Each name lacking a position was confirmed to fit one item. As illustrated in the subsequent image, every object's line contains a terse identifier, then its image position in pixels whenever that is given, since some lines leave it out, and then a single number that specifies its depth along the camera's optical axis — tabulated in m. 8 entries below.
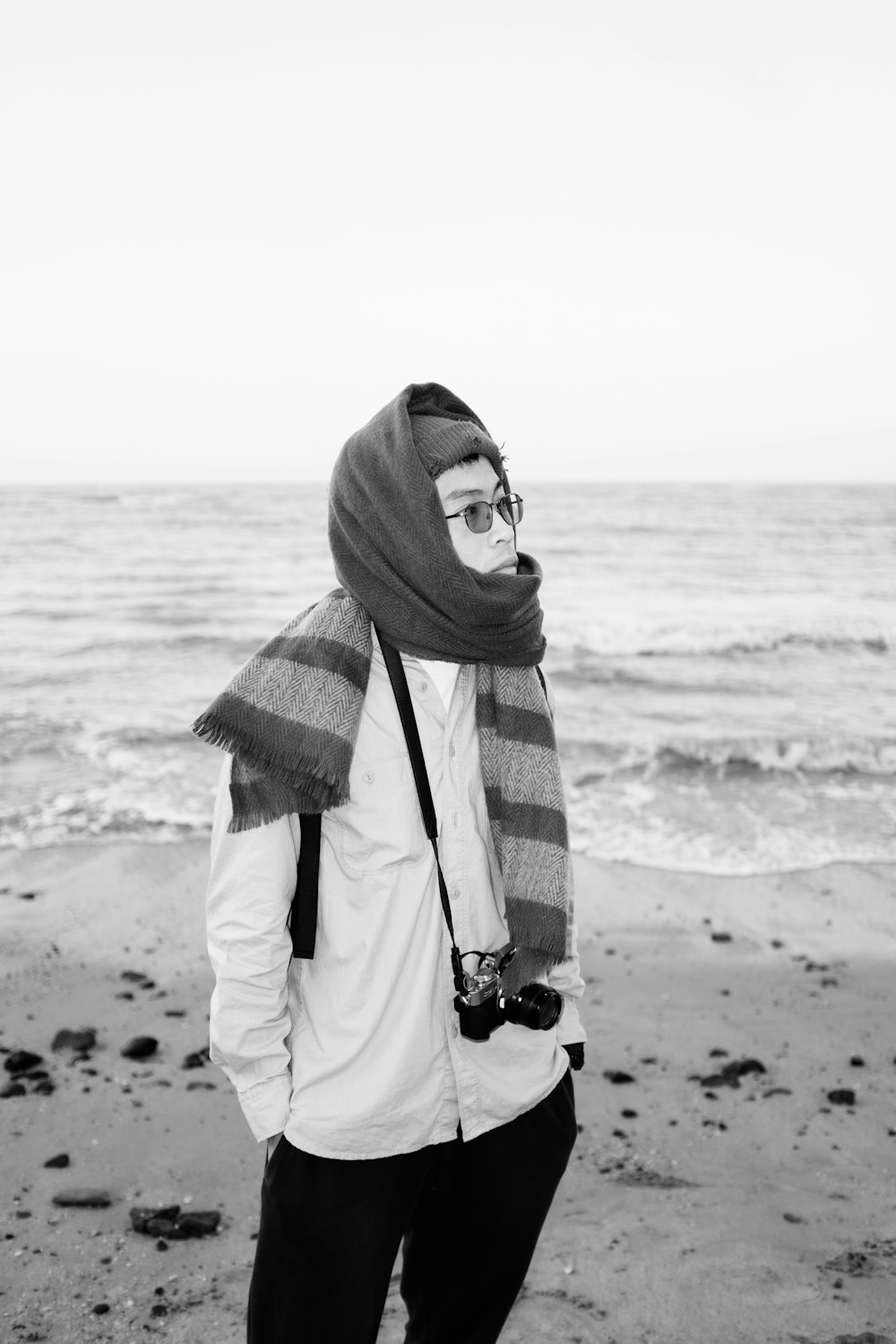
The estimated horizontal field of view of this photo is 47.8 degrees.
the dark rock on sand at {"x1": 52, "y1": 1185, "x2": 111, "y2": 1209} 3.20
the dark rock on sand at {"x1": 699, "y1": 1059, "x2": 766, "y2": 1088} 4.02
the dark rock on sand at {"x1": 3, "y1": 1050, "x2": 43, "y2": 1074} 3.94
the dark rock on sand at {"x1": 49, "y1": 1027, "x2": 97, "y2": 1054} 4.16
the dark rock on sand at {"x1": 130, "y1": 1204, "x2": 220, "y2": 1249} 3.10
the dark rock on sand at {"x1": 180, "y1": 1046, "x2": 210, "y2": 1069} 4.06
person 1.76
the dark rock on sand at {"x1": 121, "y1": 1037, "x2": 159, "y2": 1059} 4.13
